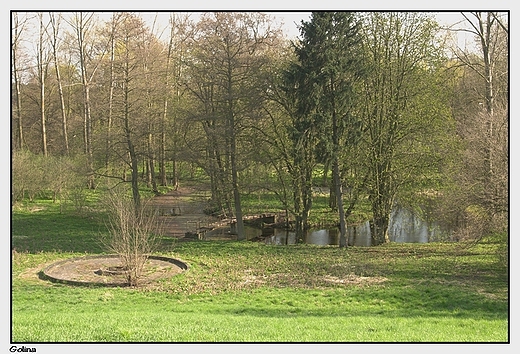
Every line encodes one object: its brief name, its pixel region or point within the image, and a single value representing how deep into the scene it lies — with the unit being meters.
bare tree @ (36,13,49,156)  36.59
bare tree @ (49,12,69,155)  38.09
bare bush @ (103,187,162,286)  15.82
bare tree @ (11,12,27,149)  35.59
